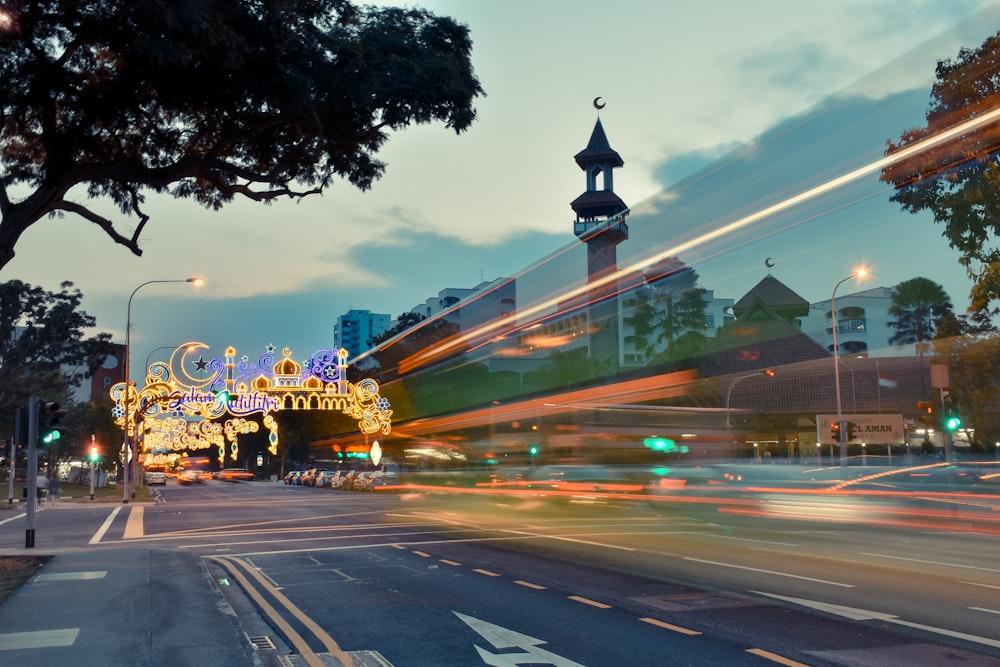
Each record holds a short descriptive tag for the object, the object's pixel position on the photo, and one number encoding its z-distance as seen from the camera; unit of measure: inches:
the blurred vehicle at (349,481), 2343.9
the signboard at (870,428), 1449.3
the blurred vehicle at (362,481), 2203.5
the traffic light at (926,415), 1161.9
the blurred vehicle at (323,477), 2640.5
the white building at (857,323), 967.0
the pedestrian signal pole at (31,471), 775.7
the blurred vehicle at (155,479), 3250.5
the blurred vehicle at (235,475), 3996.1
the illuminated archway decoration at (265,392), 2064.5
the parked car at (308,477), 2901.1
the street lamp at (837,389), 1120.2
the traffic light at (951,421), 1127.0
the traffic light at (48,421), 822.5
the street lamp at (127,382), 1801.2
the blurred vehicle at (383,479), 2068.2
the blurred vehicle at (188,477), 3536.2
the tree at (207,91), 519.5
